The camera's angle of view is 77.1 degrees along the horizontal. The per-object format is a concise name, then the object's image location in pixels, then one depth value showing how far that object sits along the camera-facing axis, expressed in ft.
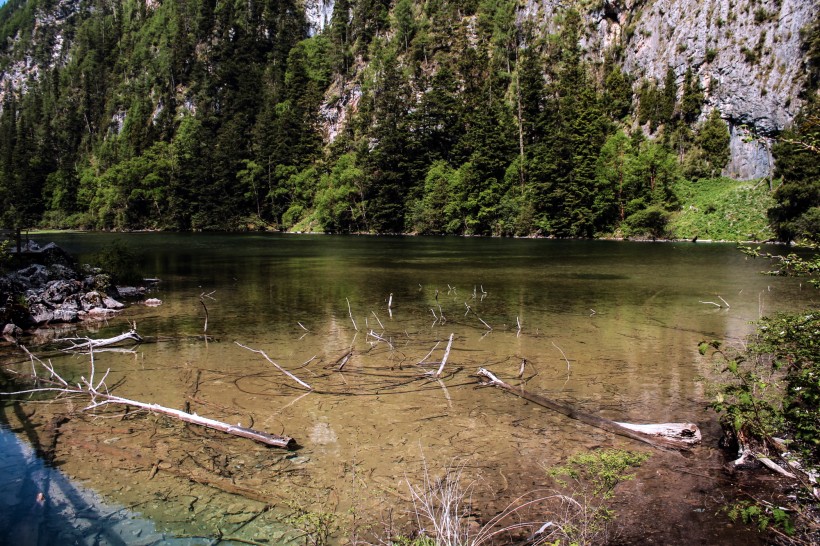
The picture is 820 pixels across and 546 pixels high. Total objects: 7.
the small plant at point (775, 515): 12.73
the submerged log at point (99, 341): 38.06
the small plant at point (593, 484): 16.02
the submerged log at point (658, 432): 23.02
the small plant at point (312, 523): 16.55
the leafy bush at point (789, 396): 15.58
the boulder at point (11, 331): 47.60
